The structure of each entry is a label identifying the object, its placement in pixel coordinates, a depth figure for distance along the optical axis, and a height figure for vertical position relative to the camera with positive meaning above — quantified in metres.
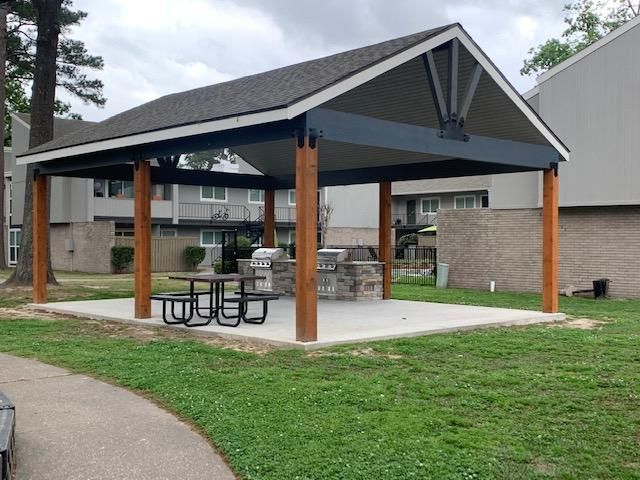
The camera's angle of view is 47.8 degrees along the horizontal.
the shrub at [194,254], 35.41 +0.13
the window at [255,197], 43.22 +3.59
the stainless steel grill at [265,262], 18.00 -0.13
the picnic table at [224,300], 11.07 -0.71
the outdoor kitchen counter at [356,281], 16.25 -0.55
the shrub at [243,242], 33.42 +0.70
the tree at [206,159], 72.75 +9.98
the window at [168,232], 40.31 +1.38
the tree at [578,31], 43.16 +14.15
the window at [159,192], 39.00 +3.49
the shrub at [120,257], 32.84 -0.02
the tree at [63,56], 26.47 +8.37
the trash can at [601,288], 18.83 -0.80
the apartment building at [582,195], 18.47 +1.69
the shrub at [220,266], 27.25 -0.35
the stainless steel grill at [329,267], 16.55 -0.23
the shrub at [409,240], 45.27 +1.08
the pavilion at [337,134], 9.70 +2.00
